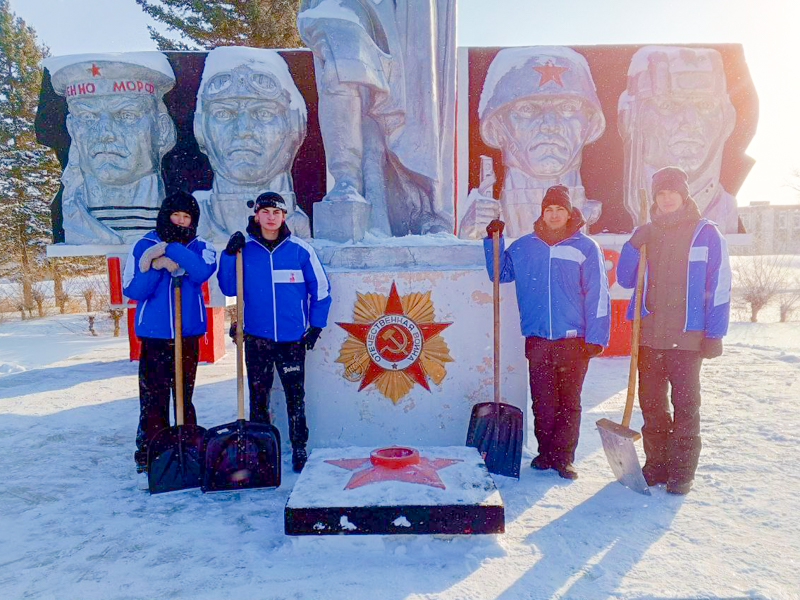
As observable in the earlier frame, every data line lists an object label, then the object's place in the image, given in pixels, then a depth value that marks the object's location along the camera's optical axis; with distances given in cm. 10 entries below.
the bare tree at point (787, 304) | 1195
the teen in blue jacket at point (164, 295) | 286
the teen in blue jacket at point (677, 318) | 257
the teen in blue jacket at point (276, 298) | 284
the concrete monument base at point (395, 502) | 210
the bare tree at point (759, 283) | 1186
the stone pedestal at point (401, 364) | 321
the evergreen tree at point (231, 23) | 1211
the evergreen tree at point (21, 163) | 1529
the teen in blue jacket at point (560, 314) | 283
